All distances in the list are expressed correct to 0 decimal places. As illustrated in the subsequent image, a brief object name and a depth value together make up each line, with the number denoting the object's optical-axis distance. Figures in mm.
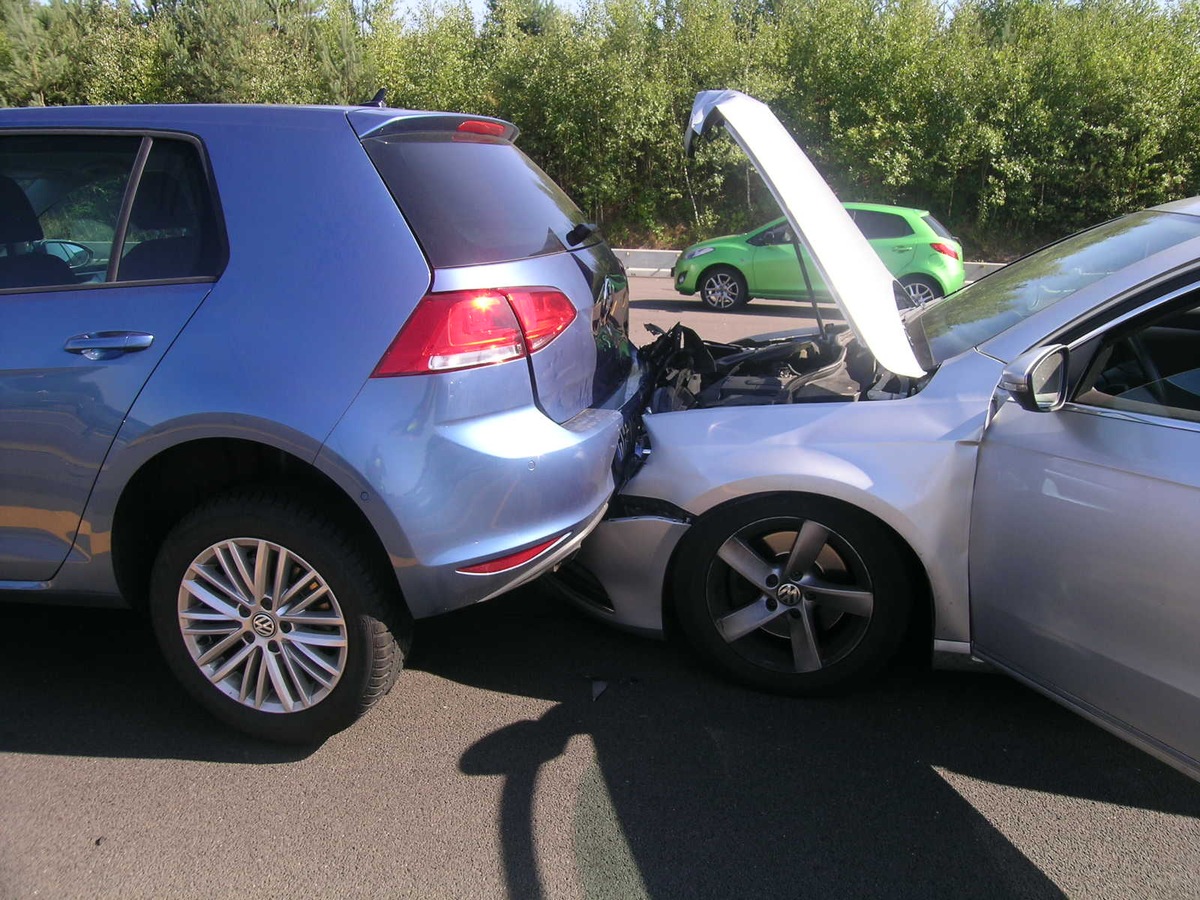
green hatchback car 12086
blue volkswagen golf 2535
